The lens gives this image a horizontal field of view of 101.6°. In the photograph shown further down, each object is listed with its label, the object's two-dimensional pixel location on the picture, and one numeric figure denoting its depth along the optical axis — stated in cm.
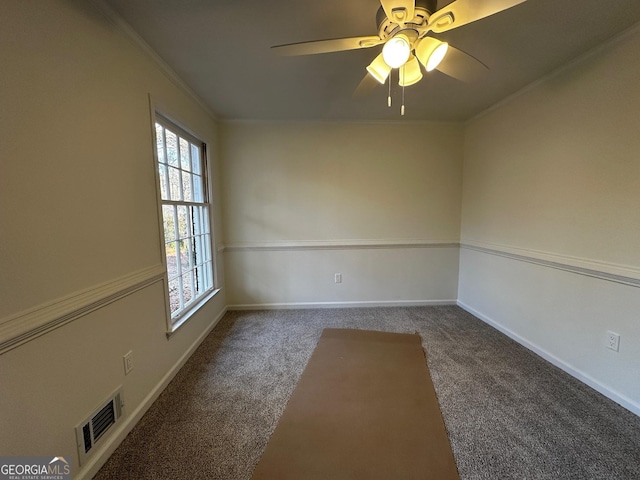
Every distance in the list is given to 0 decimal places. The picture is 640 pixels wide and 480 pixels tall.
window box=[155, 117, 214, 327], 210
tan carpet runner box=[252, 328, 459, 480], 127
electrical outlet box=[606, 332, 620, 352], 171
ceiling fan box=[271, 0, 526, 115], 110
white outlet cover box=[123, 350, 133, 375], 152
